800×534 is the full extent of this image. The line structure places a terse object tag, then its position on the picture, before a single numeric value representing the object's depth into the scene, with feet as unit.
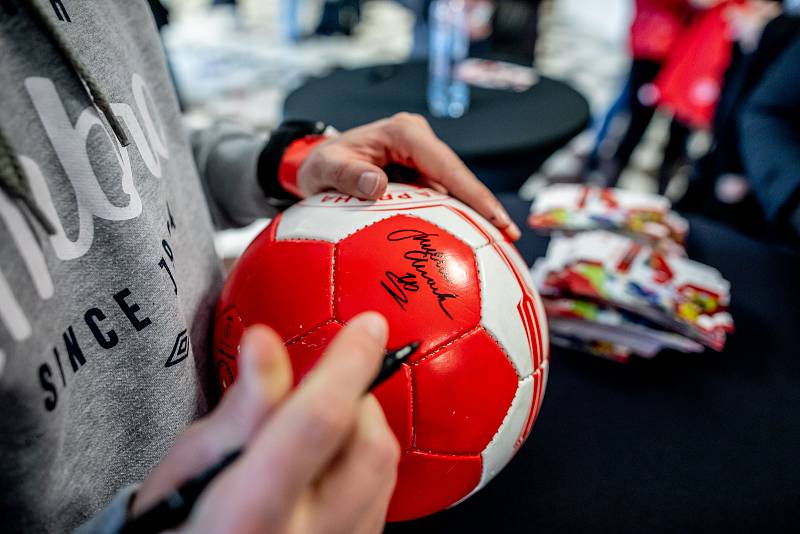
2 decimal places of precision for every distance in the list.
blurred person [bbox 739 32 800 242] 4.26
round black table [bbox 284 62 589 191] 5.36
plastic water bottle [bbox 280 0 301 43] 20.12
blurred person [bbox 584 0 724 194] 8.30
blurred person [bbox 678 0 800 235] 5.52
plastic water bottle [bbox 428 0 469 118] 6.24
